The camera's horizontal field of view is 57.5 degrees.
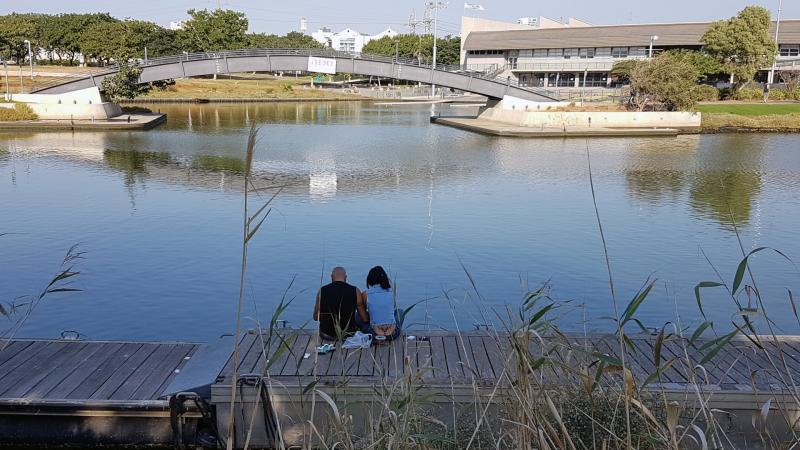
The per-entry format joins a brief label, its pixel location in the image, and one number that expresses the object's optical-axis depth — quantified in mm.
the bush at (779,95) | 47406
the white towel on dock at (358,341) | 5961
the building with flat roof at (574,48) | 64375
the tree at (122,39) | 66556
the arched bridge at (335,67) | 37500
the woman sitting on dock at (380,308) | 6227
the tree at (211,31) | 75125
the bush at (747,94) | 48156
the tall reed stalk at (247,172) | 2058
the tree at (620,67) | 55750
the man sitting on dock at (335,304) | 6109
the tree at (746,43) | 50188
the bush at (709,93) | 47250
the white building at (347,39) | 191150
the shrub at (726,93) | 49188
